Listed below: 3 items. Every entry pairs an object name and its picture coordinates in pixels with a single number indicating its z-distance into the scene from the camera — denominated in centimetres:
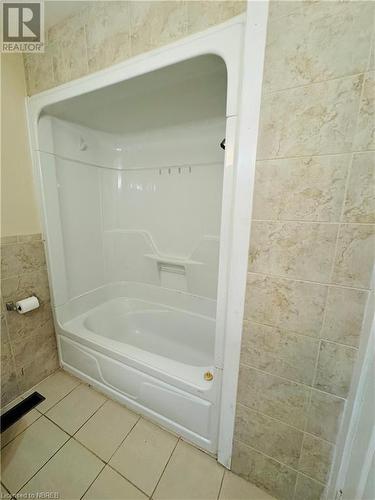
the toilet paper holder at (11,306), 126
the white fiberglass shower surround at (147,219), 93
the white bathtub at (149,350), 106
